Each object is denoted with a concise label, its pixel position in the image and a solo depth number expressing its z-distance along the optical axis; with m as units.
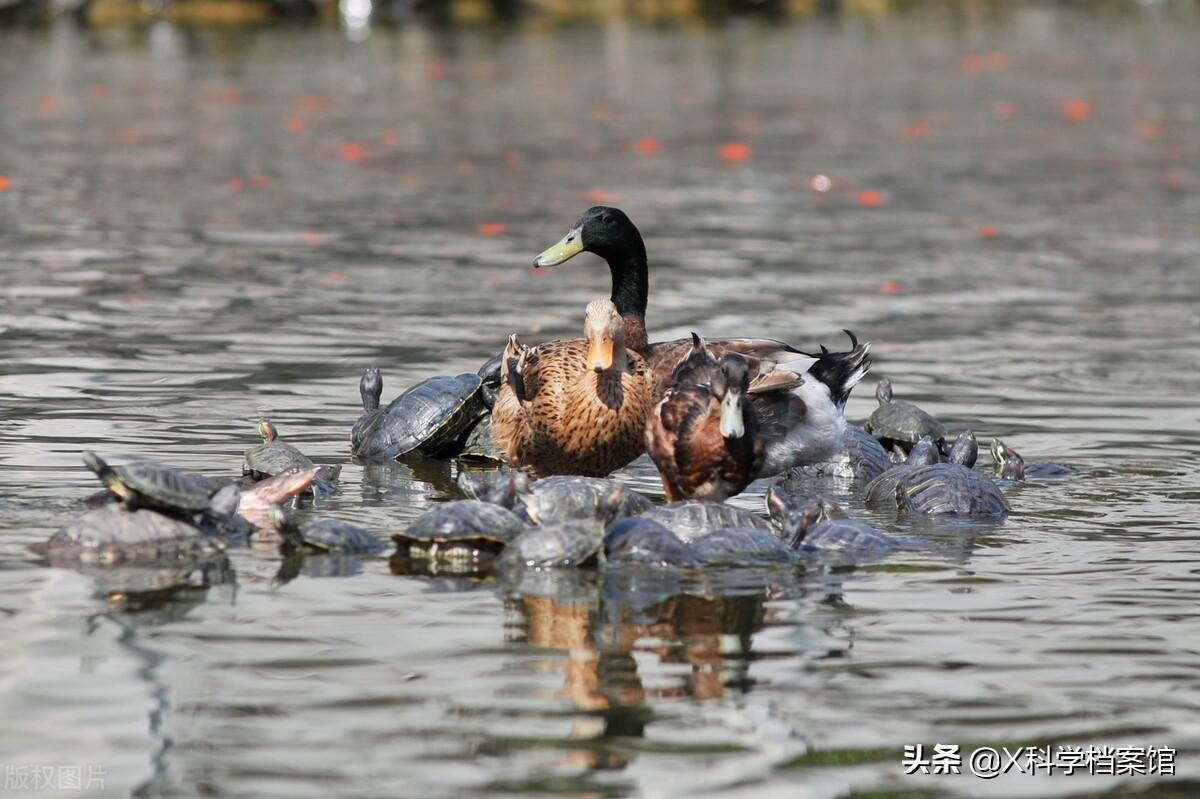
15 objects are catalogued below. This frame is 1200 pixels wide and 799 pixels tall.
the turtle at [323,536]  14.99
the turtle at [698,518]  15.56
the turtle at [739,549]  14.95
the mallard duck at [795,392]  17.87
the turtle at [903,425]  19.64
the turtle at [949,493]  16.75
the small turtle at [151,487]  14.56
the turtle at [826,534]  15.26
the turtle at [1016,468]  18.22
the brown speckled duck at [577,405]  18.03
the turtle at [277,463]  17.20
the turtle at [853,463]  18.95
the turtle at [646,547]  14.84
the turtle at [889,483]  17.50
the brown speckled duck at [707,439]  16.66
